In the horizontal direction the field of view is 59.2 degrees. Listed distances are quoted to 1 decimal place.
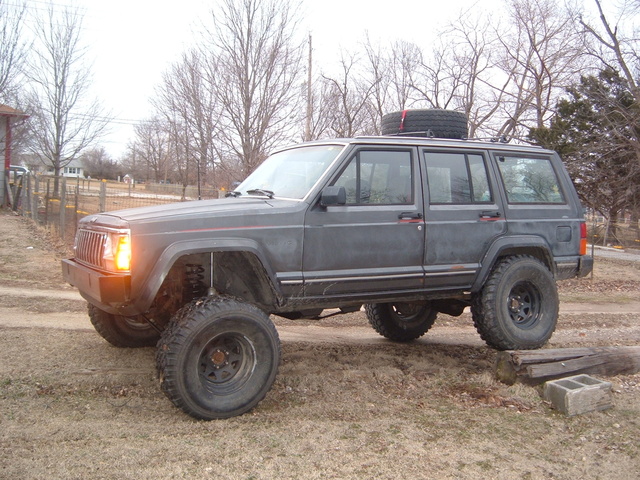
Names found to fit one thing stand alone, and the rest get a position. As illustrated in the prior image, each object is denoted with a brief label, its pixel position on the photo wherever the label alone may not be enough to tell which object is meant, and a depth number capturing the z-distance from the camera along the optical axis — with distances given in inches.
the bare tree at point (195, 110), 660.6
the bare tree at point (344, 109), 751.1
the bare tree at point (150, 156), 2196.9
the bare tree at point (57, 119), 854.5
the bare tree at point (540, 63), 1001.5
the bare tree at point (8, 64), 603.5
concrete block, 179.5
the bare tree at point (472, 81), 1008.2
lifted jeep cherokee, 163.5
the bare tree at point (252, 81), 616.7
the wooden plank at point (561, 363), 201.0
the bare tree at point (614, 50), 925.8
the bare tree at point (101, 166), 2721.5
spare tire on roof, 243.4
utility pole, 685.9
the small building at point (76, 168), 3058.6
